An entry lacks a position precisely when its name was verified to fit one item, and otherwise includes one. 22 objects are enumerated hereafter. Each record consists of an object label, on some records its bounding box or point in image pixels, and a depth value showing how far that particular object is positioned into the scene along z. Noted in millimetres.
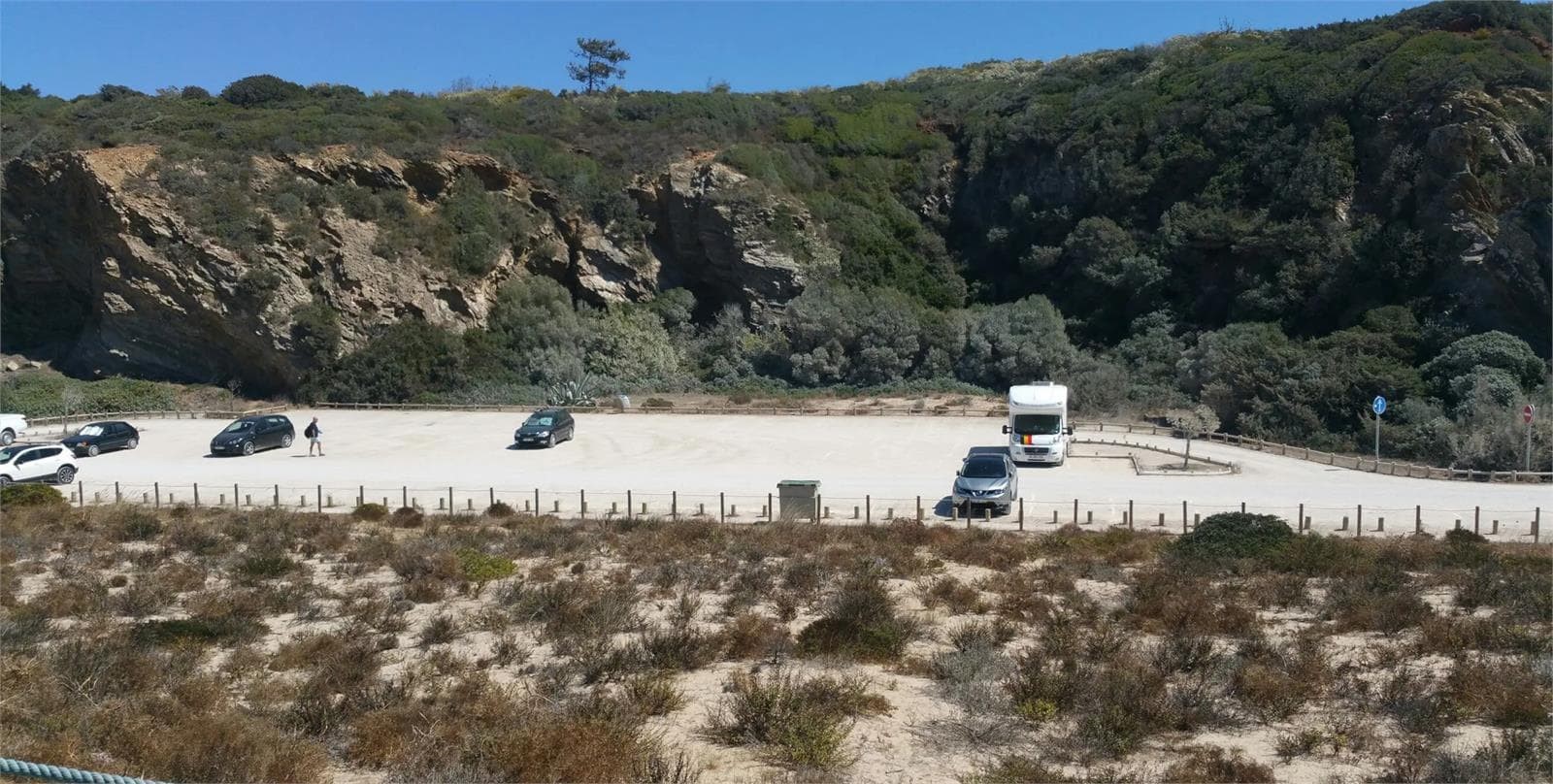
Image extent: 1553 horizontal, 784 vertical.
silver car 24703
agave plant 50500
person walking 35656
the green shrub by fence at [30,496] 25516
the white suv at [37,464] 29688
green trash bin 24500
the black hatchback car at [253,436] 35406
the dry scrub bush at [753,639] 13266
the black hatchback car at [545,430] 37438
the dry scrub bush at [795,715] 9805
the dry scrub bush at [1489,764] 8977
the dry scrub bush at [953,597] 15695
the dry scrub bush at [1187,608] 14180
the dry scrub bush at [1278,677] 11000
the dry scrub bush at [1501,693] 10461
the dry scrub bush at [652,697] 11008
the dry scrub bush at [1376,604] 14250
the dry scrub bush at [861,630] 13180
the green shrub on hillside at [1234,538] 19391
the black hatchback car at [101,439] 35656
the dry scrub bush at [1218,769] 9188
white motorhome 31828
